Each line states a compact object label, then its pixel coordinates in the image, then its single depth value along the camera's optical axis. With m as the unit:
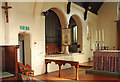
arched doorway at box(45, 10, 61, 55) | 8.49
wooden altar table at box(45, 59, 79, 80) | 5.47
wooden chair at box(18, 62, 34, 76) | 4.85
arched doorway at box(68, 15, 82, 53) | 9.83
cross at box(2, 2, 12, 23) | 4.89
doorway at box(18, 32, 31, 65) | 6.09
